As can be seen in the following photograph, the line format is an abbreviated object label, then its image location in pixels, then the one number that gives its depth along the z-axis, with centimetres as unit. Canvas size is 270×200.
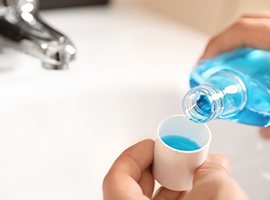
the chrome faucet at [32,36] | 47
